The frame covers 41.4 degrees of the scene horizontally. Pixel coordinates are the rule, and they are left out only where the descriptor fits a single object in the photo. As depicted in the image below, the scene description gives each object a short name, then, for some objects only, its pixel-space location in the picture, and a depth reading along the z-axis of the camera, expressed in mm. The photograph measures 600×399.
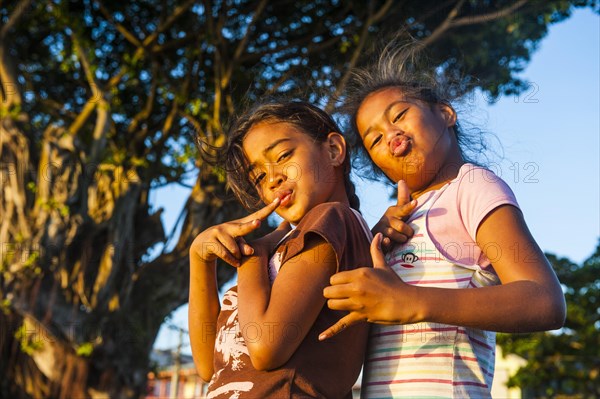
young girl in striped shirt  1338
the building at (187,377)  9781
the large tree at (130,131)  7301
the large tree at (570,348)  12273
